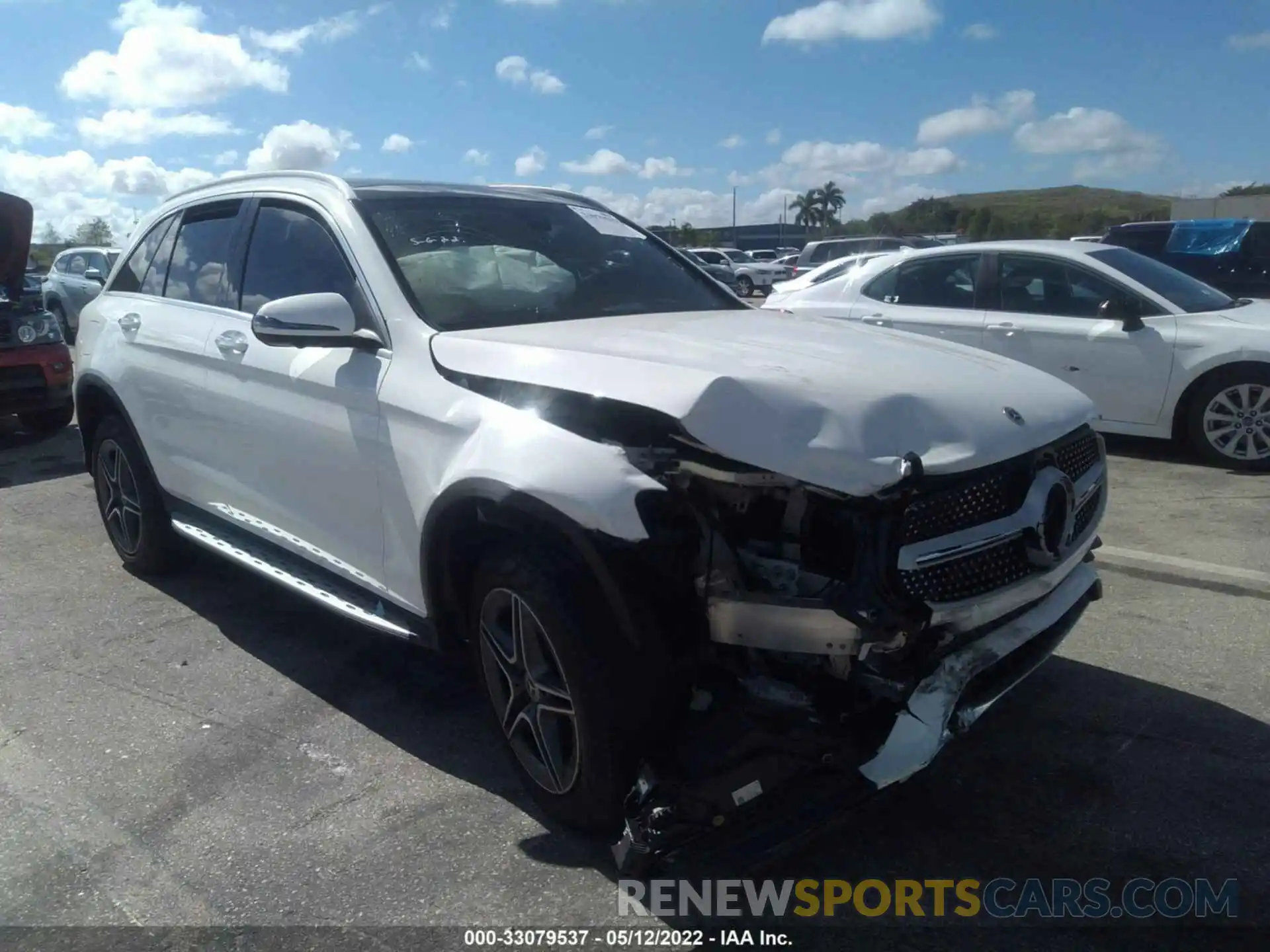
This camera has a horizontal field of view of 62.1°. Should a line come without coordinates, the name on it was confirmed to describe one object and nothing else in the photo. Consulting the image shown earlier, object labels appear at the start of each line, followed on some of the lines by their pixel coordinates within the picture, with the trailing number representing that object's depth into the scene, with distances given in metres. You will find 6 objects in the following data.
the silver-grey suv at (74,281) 17.33
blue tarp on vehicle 11.55
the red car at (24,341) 8.78
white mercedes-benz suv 2.50
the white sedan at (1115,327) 7.13
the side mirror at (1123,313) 7.41
